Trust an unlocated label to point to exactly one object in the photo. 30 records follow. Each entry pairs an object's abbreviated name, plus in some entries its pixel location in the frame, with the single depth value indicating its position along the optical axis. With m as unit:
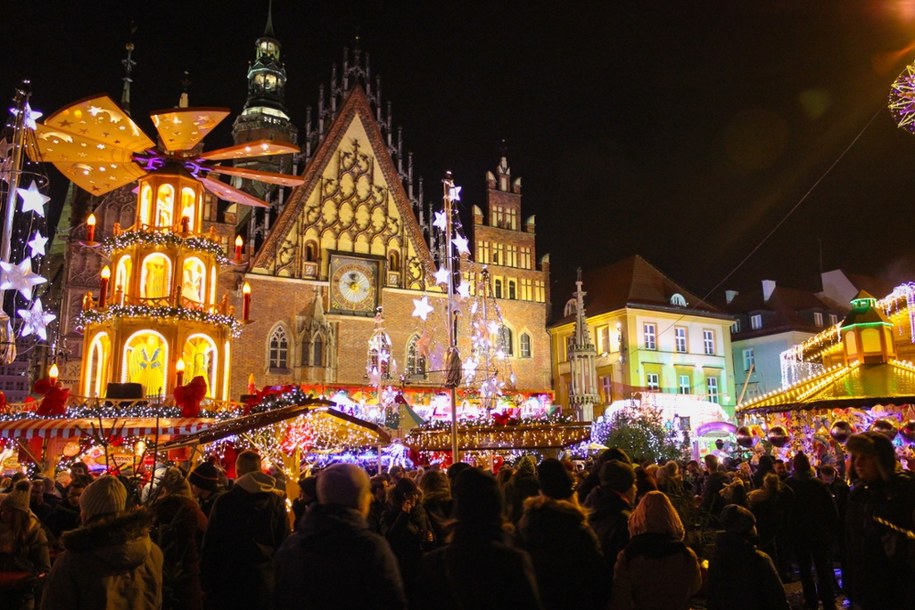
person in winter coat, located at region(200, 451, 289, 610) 4.77
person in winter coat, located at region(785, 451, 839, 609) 7.29
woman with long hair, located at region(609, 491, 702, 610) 3.70
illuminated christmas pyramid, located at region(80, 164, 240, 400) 17.89
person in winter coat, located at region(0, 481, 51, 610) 4.88
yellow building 36.19
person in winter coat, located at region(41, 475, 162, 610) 3.51
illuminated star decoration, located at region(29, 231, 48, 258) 13.92
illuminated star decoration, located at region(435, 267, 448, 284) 15.92
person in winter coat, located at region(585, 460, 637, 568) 4.58
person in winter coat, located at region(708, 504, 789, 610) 4.40
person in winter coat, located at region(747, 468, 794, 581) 6.77
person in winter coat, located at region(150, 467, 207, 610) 4.86
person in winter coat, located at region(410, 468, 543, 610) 3.05
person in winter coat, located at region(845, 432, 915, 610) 4.43
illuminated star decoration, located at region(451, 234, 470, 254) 16.69
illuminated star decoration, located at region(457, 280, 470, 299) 18.45
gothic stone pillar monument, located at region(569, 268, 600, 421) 31.56
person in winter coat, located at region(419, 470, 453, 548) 6.32
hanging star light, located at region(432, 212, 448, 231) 16.72
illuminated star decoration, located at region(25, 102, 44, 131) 12.99
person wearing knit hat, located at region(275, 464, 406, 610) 3.09
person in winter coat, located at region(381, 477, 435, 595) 6.02
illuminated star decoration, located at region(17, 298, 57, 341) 13.07
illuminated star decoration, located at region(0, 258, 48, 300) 11.58
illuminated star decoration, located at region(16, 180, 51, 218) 12.41
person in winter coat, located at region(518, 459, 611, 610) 3.58
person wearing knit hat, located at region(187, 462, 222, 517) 6.28
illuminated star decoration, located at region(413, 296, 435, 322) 17.79
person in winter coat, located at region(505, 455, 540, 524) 5.11
